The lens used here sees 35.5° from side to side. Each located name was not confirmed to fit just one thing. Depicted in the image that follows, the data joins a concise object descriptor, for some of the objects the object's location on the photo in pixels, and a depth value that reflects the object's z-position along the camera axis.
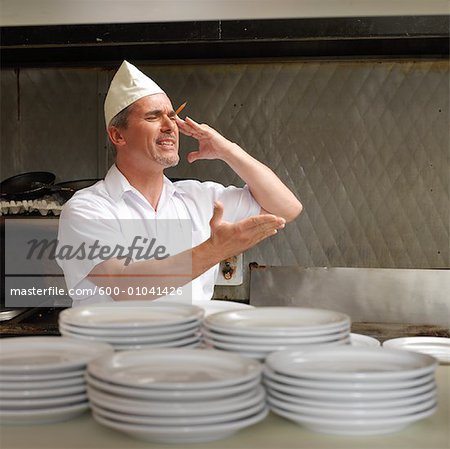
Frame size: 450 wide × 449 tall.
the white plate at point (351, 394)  1.02
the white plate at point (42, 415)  1.07
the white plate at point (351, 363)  1.03
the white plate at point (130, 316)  1.24
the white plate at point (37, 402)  1.06
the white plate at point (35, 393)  1.06
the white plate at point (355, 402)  1.02
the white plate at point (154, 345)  1.23
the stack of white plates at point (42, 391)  1.07
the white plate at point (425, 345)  1.54
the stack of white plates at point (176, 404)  0.97
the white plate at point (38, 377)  1.07
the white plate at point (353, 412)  1.02
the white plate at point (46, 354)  1.08
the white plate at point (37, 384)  1.07
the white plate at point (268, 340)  1.19
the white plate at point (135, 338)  1.22
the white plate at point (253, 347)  1.19
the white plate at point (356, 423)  1.02
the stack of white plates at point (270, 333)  1.19
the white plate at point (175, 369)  0.98
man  2.44
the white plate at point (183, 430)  0.97
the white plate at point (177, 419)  0.97
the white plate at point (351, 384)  1.02
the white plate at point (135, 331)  1.22
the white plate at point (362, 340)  1.48
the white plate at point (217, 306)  1.56
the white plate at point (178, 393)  0.97
